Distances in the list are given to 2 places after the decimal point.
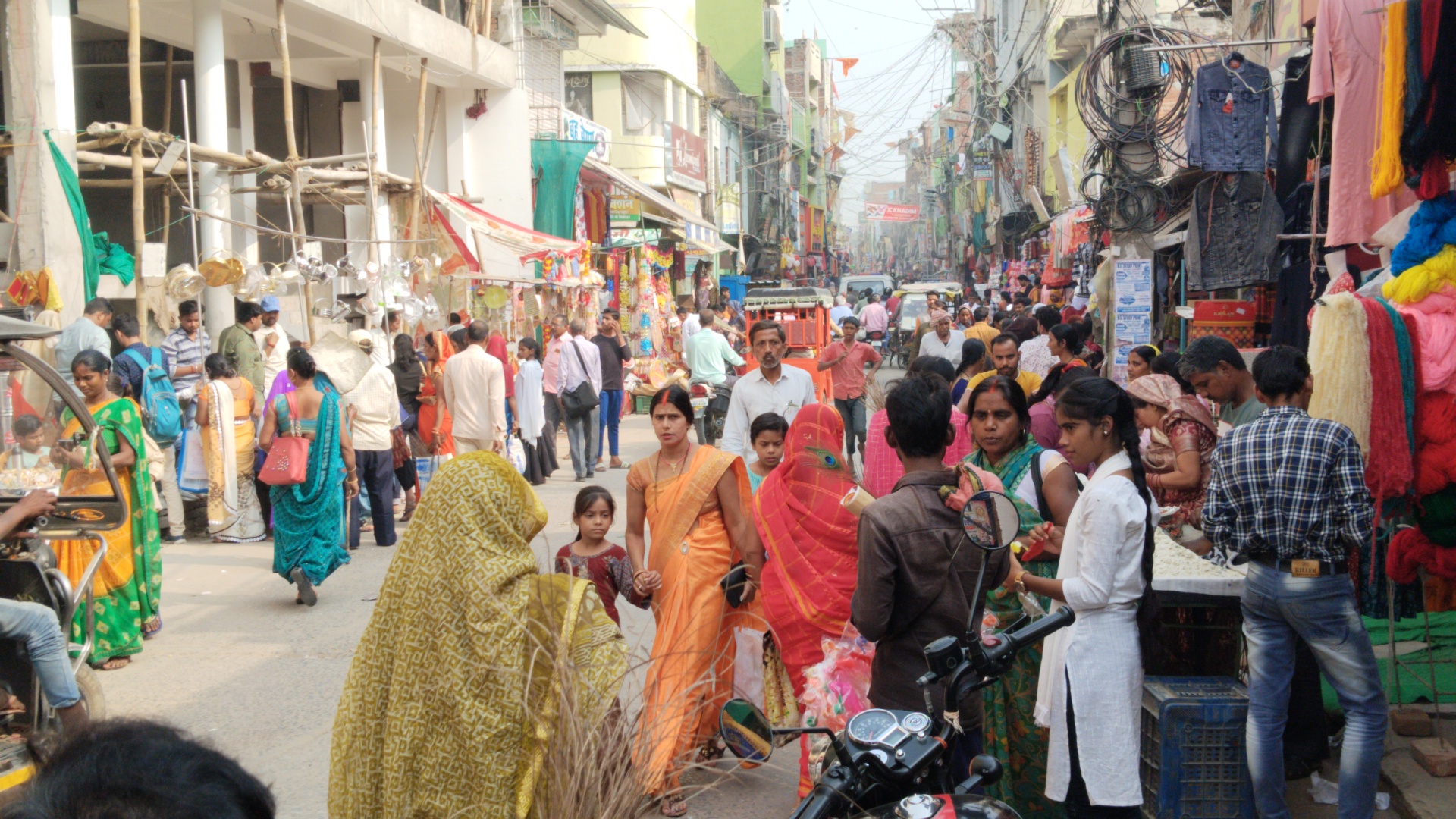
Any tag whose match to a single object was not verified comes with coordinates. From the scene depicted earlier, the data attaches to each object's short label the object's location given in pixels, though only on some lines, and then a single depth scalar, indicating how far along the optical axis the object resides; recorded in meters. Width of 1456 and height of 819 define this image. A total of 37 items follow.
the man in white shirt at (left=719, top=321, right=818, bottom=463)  6.77
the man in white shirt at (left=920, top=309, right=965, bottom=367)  11.93
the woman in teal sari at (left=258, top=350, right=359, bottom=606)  7.50
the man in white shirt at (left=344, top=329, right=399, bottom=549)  9.33
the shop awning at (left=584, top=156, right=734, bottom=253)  24.38
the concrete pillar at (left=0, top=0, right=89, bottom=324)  9.89
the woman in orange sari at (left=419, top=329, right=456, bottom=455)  10.78
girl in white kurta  3.31
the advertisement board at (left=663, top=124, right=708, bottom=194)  31.62
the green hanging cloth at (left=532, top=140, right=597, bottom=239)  21.20
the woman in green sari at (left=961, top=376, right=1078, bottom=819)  3.73
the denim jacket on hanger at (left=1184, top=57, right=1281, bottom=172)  9.37
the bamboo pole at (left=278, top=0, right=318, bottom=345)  12.16
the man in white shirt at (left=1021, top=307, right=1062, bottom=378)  10.12
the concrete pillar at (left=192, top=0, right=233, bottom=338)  12.28
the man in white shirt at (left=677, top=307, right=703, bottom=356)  15.79
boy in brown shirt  3.25
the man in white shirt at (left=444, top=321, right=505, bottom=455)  10.38
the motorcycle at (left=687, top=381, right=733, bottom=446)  13.26
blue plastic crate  4.02
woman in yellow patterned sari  2.78
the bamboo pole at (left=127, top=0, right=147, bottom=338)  10.23
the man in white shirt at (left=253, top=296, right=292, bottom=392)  10.93
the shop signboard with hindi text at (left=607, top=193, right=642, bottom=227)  25.69
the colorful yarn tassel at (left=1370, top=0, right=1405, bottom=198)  4.70
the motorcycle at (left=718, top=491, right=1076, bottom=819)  2.01
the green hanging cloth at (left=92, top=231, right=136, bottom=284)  11.50
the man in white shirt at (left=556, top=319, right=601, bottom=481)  12.50
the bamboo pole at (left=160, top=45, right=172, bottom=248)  11.90
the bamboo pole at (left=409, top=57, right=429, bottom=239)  14.82
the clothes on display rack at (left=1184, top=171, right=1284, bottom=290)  9.33
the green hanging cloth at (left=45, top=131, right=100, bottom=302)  10.03
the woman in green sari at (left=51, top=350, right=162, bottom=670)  6.30
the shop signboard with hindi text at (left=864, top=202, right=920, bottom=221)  56.91
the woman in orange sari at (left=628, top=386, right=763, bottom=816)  4.45
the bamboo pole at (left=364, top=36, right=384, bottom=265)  13.49
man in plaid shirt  3.71
